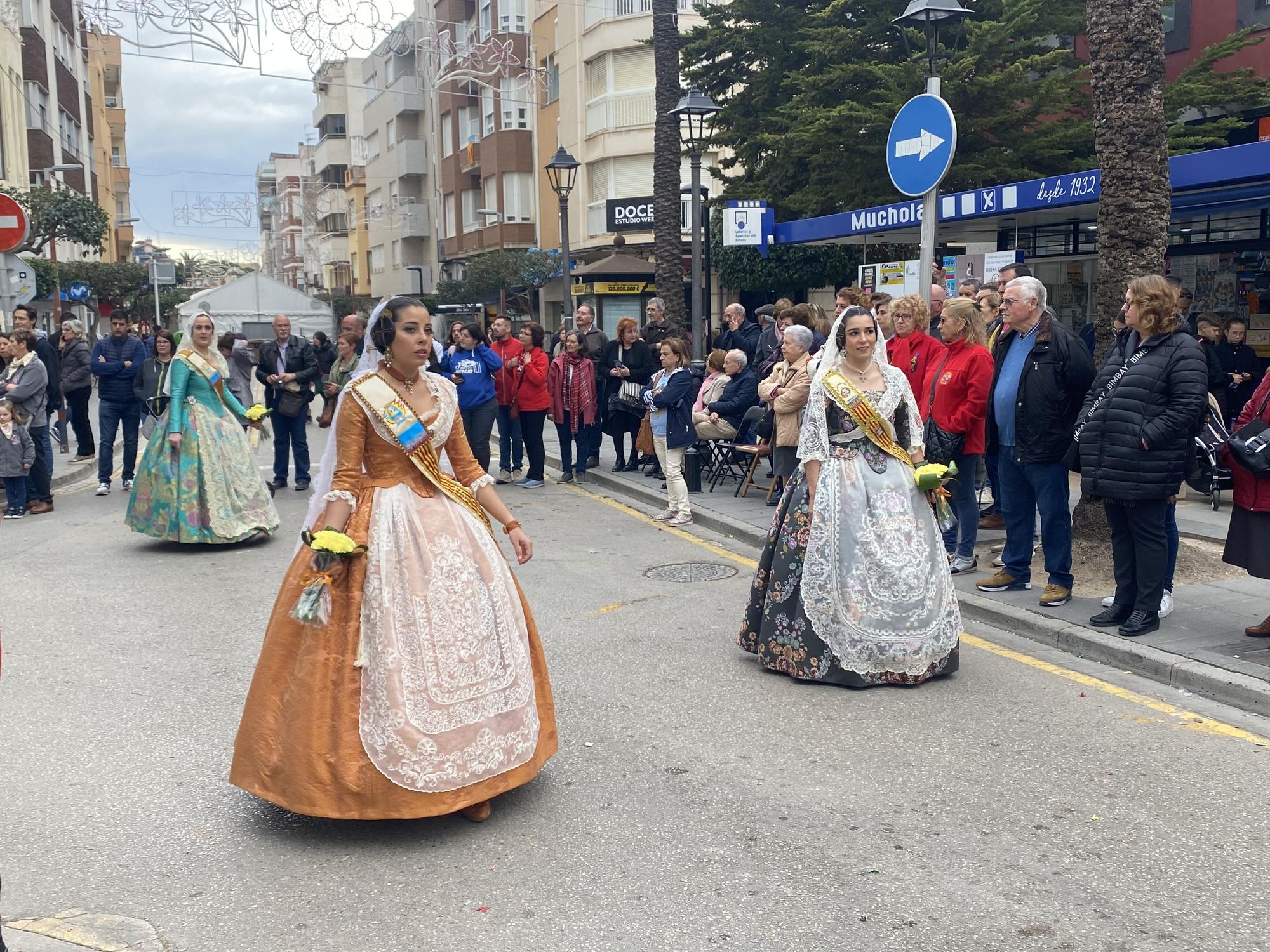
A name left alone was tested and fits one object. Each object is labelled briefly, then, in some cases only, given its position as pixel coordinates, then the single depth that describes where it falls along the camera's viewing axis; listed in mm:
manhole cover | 8672
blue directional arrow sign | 8281
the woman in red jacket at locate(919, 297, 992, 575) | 7887
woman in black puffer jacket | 6102
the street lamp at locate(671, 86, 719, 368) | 13805
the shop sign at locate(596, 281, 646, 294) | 32781
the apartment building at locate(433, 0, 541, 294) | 43031
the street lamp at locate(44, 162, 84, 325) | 29562
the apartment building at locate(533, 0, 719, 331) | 35375
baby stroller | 6207
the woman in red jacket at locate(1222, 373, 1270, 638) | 6047
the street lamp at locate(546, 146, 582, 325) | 20453
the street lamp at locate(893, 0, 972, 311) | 8531
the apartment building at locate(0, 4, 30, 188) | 31953
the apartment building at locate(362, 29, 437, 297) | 56219
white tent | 39875
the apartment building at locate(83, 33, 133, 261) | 54594
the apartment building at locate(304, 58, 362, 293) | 74875
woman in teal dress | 9656
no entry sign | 13625
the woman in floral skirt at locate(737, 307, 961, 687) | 5840
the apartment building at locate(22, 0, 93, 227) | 36031
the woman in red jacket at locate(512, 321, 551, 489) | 13062
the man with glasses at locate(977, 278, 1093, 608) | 7105
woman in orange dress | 4094
